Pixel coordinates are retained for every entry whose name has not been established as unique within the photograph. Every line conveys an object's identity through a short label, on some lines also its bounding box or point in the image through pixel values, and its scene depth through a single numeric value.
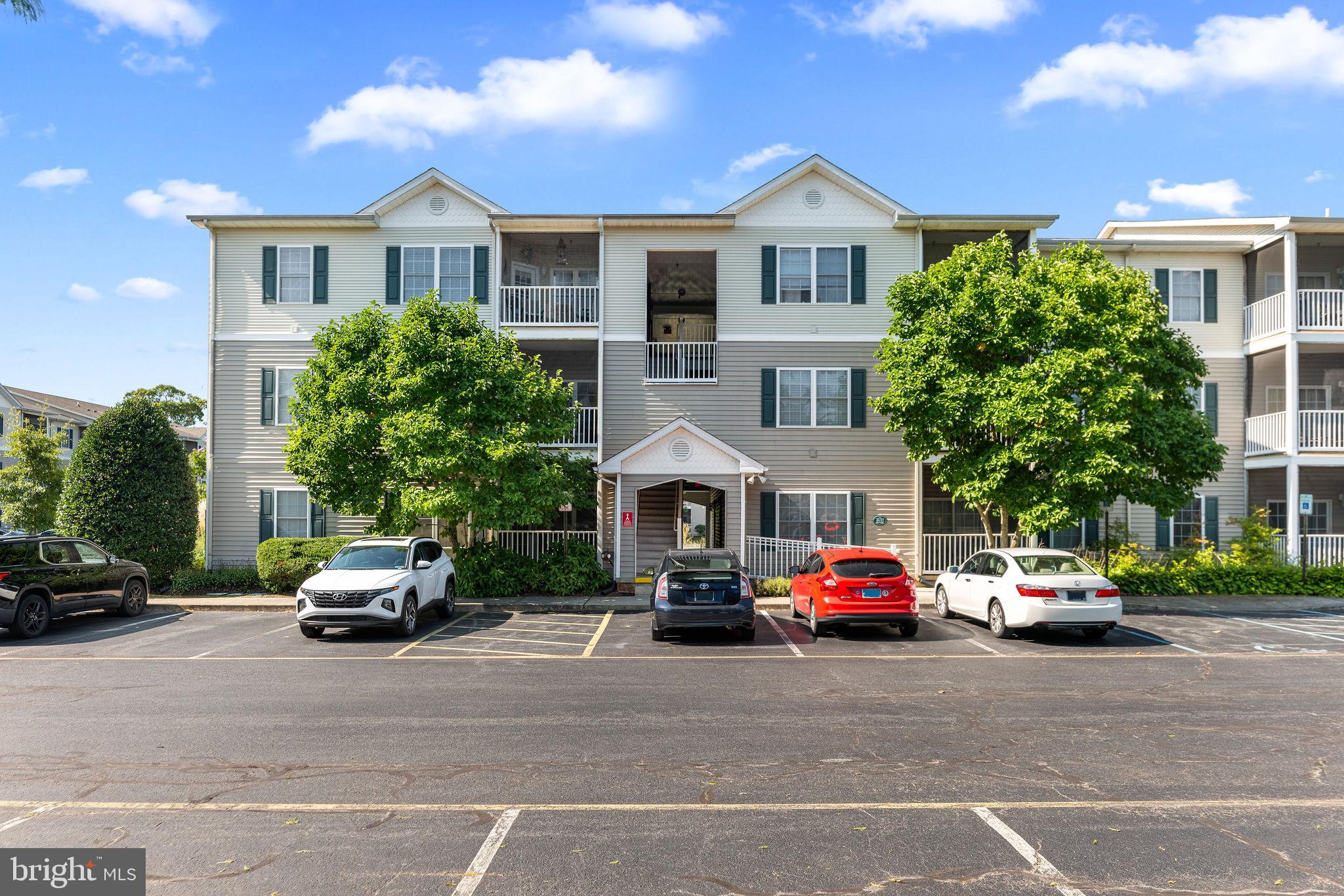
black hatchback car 12.87
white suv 13.20
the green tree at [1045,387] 16.12
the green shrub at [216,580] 19.16
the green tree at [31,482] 26.30
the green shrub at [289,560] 18.61
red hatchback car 13.30
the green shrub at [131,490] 18.80
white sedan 12.89
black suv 13.55
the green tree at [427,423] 16.75
